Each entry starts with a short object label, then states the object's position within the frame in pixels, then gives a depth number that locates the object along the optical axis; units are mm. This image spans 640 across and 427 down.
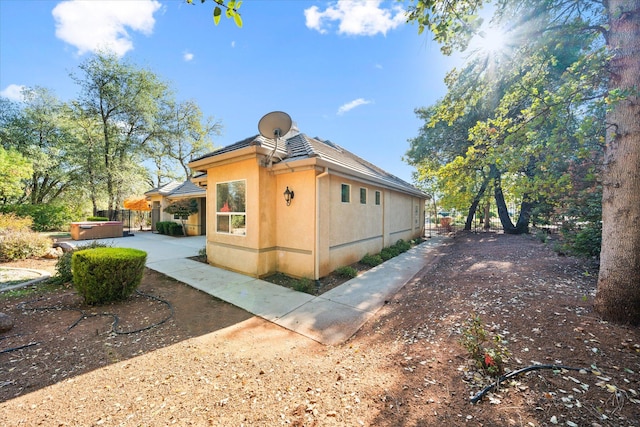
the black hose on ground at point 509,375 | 2100
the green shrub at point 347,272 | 6870
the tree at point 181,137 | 21422
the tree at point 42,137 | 16328
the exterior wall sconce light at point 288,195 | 6505
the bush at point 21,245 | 7590
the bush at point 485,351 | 2303
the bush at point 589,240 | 5116
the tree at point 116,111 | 16609
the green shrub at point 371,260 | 8234
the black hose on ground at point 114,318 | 3697
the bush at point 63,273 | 5656
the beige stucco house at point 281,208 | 6262
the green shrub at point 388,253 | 9180
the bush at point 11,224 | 8618
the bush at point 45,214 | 15534
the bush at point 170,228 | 15354
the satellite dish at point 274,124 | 6139
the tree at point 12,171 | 13281
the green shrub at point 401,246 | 10781
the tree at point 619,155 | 2891
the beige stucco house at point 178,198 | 15484
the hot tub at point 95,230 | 12828
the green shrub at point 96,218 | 17528
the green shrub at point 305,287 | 5672
